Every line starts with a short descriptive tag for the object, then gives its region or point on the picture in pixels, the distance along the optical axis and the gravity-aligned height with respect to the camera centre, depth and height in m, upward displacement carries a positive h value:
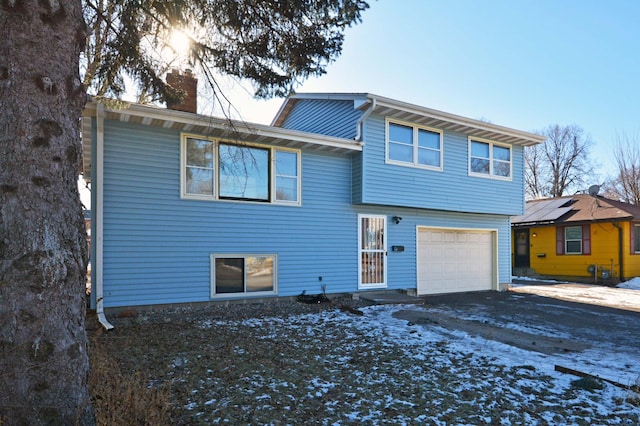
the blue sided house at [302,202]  7.57 +0.60
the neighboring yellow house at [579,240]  15.35 -0.57
